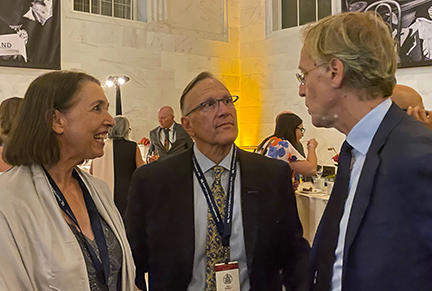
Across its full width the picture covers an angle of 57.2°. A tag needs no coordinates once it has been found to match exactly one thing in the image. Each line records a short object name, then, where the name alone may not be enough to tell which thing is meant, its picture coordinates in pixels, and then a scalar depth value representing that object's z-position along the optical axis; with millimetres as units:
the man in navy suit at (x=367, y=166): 1114
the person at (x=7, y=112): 2711
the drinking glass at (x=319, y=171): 4687
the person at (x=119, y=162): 4297
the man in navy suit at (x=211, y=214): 1773
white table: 4209
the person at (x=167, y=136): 6207
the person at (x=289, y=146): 4082
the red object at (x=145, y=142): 7507
